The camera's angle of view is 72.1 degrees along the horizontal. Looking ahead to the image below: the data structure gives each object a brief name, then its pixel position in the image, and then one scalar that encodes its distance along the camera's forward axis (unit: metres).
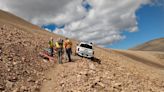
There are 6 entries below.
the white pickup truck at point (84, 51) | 12.22
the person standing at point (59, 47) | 9.47
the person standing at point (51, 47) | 9.97
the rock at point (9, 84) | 6.59
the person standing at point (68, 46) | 9.78
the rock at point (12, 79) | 6.92
